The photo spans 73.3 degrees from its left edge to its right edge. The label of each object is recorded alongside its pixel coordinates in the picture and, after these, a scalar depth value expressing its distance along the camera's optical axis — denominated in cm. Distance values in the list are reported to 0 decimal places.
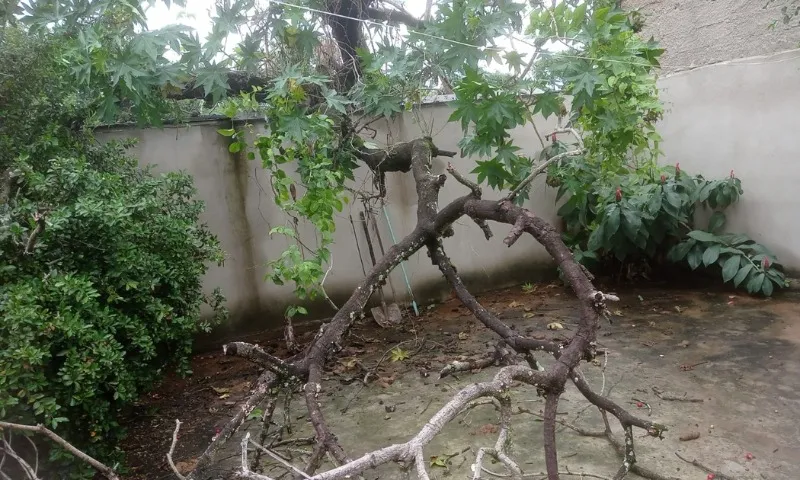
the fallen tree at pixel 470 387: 131
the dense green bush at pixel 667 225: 405
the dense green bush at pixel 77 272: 205
